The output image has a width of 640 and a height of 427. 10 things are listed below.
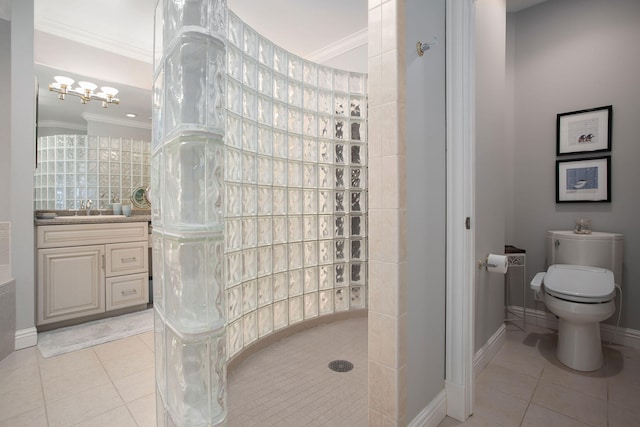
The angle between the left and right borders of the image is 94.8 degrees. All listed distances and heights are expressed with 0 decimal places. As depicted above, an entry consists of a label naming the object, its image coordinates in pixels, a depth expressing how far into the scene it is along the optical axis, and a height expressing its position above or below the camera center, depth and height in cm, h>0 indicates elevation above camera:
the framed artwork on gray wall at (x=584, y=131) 219 +62
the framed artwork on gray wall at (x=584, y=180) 220 +24
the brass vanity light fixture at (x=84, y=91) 284 +118
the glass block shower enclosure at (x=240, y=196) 52 +5
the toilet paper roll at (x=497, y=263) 165 -30
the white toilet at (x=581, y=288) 173 -48
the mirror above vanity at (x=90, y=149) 307 +67
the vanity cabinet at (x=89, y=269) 233 -52
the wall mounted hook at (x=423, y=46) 120 +67
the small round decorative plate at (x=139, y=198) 356 +13
